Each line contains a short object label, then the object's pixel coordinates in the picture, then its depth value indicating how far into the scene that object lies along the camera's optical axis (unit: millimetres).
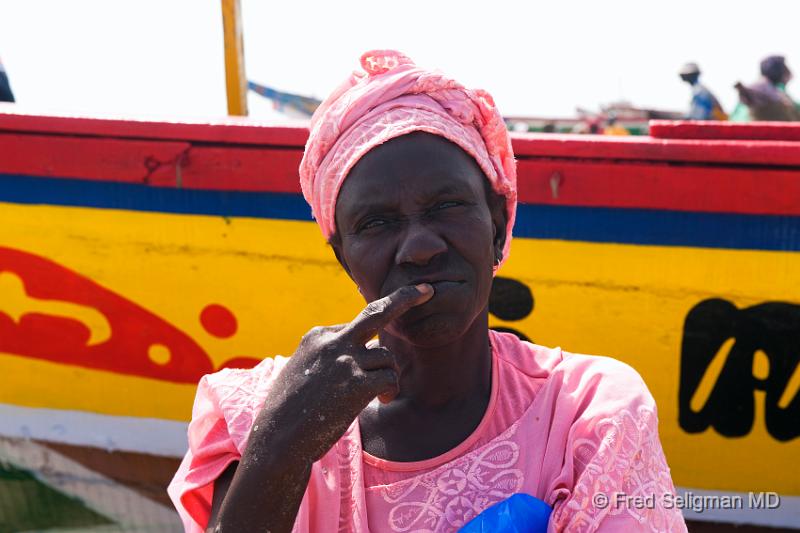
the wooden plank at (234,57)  3502
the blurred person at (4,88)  5180
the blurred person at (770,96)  8555
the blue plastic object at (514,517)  1376
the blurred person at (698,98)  10672
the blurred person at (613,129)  11205
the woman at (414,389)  1426
